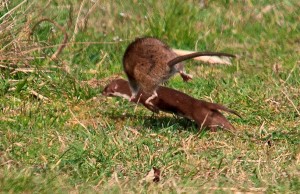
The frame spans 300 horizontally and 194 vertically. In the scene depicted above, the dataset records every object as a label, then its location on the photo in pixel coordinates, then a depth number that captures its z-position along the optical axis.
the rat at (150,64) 12.17
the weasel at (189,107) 12.82
